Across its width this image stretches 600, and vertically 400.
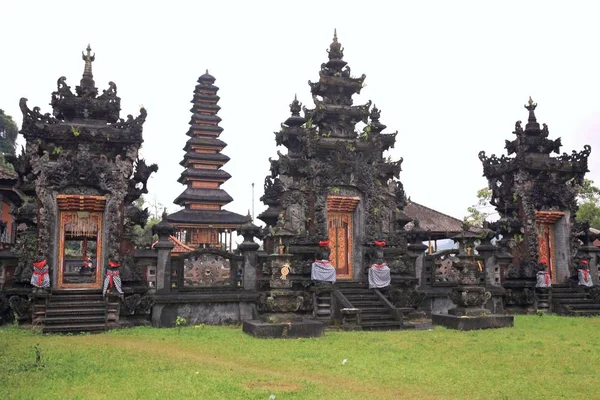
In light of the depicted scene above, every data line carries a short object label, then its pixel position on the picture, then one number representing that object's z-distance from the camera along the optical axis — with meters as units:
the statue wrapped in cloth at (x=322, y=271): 19.23
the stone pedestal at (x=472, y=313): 16.95
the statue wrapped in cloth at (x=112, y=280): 17.78
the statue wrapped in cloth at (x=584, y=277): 23.73
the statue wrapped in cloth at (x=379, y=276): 19.91
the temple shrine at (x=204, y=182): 37.88
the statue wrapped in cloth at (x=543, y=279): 22.81
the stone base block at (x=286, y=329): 14.97
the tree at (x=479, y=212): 50.03
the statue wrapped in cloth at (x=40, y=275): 17.30
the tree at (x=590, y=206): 48.56
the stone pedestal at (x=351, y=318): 17.63
